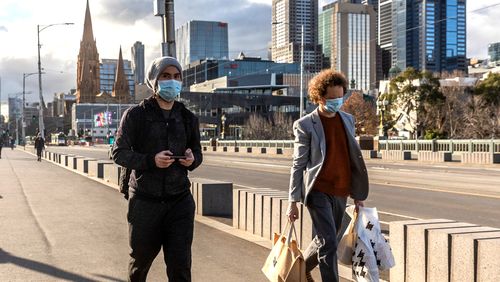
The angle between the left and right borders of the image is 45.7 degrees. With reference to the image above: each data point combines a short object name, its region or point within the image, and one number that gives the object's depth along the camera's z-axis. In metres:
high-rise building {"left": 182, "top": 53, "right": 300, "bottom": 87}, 165.75
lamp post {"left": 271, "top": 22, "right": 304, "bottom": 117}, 49.74
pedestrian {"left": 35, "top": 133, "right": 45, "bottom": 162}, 39.54
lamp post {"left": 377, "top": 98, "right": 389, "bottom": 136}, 45.97
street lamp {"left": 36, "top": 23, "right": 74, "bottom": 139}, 47.96
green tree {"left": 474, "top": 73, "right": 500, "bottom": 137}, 55.00
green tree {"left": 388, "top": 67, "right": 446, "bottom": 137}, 55.41
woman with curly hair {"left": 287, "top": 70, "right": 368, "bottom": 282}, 4.81
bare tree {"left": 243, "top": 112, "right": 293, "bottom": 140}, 89.56
